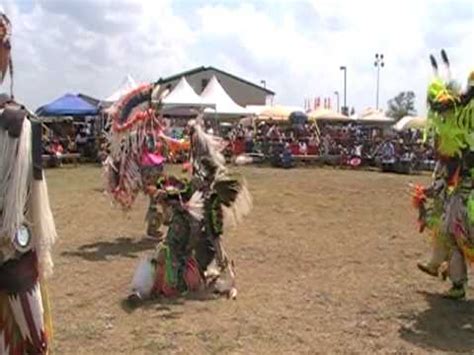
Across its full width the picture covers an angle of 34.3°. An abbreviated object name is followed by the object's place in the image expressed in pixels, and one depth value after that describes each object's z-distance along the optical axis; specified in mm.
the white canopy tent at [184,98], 25850
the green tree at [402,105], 63625
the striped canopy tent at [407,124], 33050
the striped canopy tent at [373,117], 33781
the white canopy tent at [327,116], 30109
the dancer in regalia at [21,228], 2809
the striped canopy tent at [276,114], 29469
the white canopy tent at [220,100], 28838
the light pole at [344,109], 43094
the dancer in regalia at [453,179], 6086
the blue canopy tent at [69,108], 25442
